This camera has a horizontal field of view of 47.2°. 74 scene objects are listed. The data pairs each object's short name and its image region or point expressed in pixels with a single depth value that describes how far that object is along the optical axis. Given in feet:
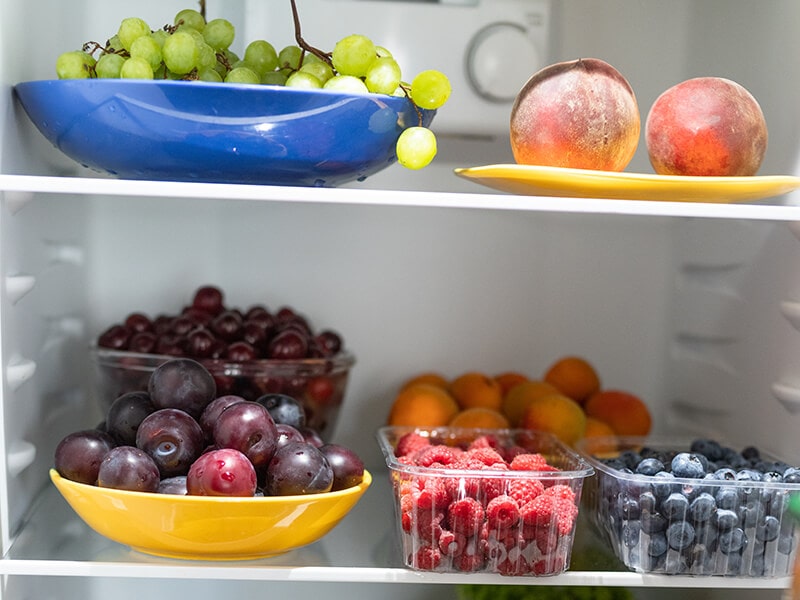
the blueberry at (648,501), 3.38
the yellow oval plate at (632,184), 3.34
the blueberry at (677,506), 3.34
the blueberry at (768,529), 3.35
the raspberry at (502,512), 3.23
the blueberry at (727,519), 3.33
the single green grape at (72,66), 3.39
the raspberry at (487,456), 3.51
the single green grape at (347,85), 3.41
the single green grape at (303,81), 3.49
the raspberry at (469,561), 3.27
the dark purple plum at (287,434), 3.44
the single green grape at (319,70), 3.63
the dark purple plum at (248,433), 3.28
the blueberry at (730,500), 3.35
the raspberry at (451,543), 3.26
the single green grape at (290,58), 3.79
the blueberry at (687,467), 3.47
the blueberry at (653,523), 3.37
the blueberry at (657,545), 3.36
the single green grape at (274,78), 3.71
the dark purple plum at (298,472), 3.20
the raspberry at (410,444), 3.87
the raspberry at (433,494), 3.27
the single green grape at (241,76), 3.51
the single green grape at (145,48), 3.39
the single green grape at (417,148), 3.37
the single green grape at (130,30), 3.49
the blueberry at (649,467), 3.49
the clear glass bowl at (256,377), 4.19
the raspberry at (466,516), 3.24
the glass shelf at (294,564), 3.24
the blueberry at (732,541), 3.34
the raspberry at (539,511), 3.25
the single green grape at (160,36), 3.58
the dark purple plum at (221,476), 3.10
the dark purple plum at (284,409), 3.80
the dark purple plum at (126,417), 3.50
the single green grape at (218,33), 3.73
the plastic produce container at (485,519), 3.26
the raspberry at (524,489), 3.28
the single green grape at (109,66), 3.41
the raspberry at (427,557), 3.27
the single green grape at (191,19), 3.76
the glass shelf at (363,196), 3.13
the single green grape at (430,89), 3.42
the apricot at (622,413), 4.69
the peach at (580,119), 3.51
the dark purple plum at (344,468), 3.41
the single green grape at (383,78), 3.46
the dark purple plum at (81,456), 3.27
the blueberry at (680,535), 3.33
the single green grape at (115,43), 3.56
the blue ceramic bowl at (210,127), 3.23
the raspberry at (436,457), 3.51
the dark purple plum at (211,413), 3.49
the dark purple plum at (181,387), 3.56
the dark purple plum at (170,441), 3.27
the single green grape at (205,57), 3.51
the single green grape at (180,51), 3.39
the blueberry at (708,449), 3.87
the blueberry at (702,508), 3.34
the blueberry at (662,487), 3.37
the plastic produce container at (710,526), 3.34
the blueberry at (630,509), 3.41
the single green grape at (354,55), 3.49
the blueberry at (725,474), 3.45
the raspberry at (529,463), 3.48
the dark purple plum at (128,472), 3.14
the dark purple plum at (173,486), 3.16
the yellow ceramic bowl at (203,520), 3.09
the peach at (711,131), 3.53
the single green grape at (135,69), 3.29
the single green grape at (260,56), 3.74
